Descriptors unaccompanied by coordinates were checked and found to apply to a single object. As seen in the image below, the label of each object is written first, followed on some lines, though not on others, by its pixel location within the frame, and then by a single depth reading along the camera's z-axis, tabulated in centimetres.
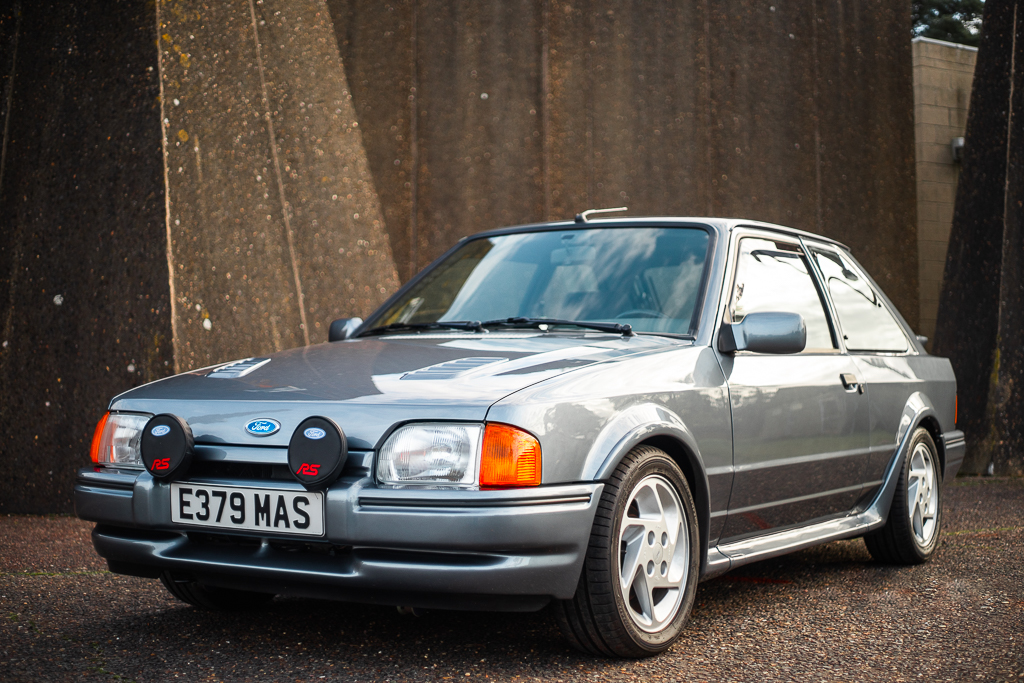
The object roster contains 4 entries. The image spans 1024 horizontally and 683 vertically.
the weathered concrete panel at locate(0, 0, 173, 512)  615
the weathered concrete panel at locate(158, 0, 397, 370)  639
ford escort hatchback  290
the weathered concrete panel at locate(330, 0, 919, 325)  970
